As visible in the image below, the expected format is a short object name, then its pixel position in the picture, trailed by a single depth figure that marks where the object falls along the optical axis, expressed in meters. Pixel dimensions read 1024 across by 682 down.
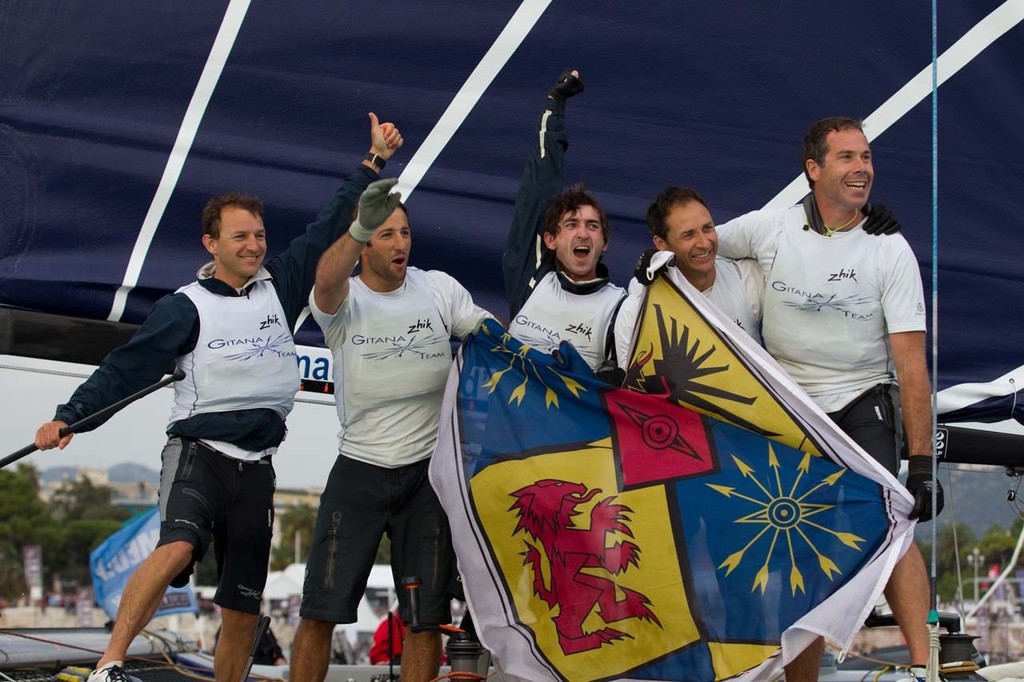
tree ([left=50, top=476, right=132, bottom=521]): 76.44
